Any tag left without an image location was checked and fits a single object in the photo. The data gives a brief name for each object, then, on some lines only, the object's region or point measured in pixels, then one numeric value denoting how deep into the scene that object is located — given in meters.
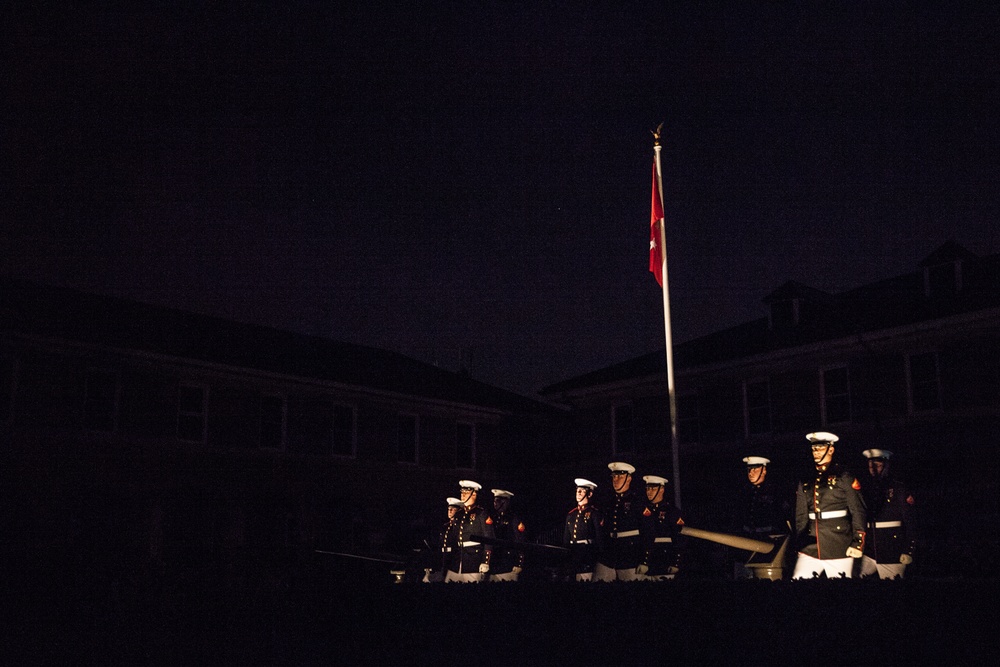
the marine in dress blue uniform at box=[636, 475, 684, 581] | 14.34
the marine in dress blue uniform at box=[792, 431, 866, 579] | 11.12
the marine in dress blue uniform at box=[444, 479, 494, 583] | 16.86
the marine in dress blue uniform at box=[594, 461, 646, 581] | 14.44
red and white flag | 21.77
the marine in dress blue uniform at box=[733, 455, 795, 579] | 12.89
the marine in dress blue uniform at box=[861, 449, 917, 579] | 12.13
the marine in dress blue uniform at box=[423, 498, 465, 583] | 17.22
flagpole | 20.31
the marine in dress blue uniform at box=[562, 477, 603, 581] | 14.55
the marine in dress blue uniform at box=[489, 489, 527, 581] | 17.08
